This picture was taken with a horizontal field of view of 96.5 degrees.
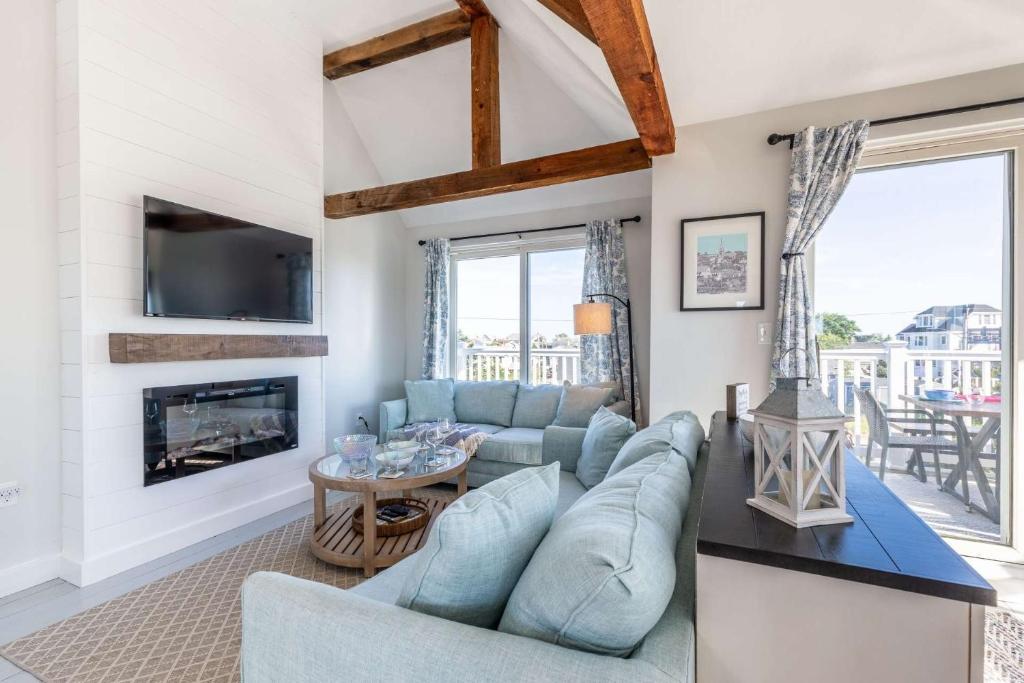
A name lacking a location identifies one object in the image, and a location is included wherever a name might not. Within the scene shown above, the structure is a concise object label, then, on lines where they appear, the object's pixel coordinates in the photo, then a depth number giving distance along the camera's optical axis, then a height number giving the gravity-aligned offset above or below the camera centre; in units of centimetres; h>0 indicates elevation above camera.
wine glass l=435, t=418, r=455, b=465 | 269 -65
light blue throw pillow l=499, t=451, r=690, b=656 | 75 -42
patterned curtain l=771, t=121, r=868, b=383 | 253 +70
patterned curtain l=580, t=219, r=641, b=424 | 409 +34
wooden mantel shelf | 237 -6
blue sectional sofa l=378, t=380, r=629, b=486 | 343 -70
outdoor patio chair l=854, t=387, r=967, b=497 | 259 -56
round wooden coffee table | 224 -98
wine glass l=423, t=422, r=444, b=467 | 273 -65
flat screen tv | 251 +44
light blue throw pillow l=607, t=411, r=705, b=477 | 154 -38
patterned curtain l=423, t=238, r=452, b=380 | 500 +32
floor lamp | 355 +14
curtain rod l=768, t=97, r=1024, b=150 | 229 +117
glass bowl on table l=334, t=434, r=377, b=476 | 251 -62
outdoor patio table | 245 -59
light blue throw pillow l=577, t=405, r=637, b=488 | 230 -56
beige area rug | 166 -120
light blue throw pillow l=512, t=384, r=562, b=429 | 406 -63
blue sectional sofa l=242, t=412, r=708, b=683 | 72 -53
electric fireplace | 253 -54
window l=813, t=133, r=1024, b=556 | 244 +20
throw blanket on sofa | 355 -80
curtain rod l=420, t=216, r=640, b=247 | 416 +109
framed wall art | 278 +46
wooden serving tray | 246 -103
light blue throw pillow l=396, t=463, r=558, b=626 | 90 -46
